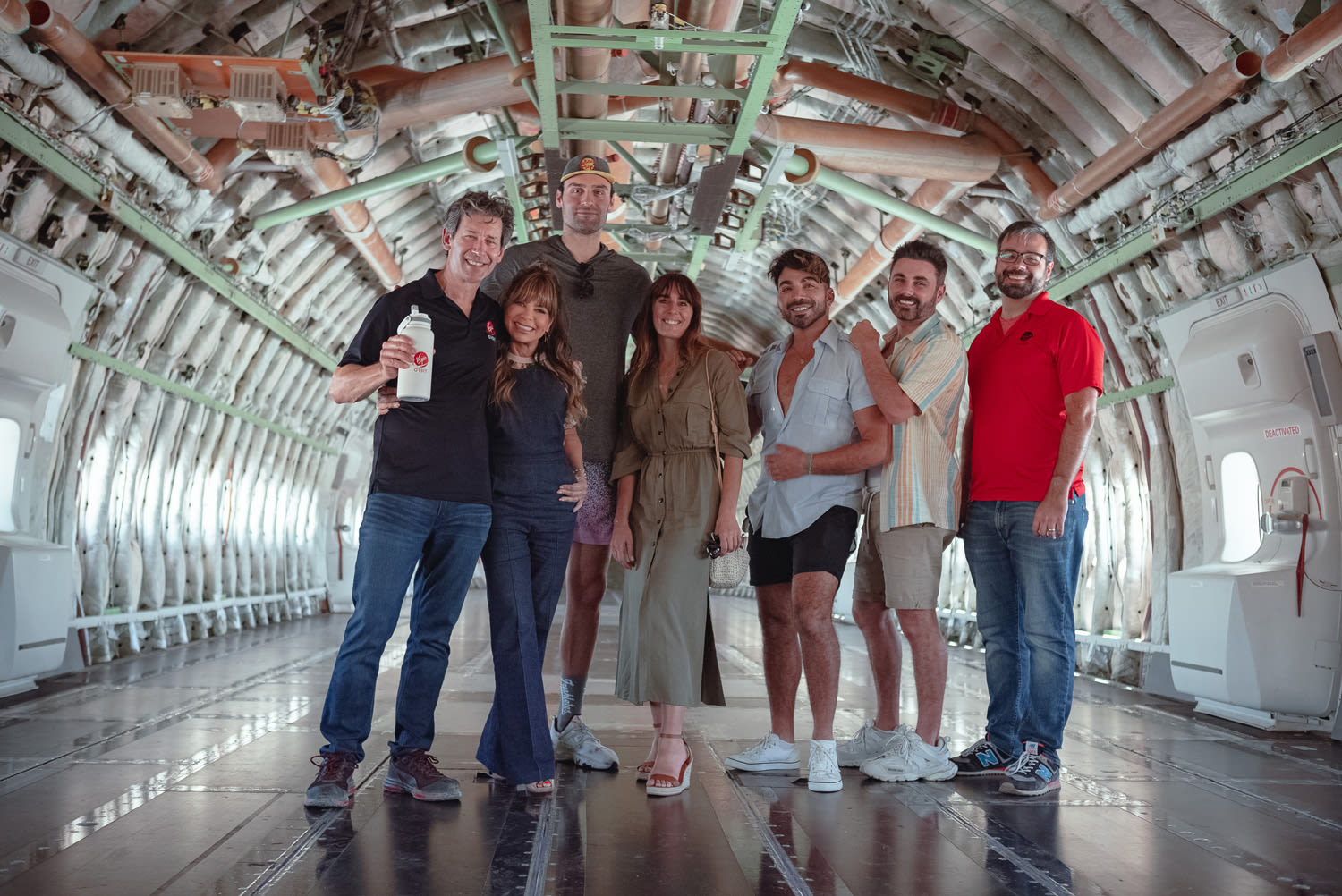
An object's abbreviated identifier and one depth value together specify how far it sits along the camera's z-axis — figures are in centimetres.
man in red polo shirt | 396
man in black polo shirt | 338
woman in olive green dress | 379
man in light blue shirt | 387
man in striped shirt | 398
